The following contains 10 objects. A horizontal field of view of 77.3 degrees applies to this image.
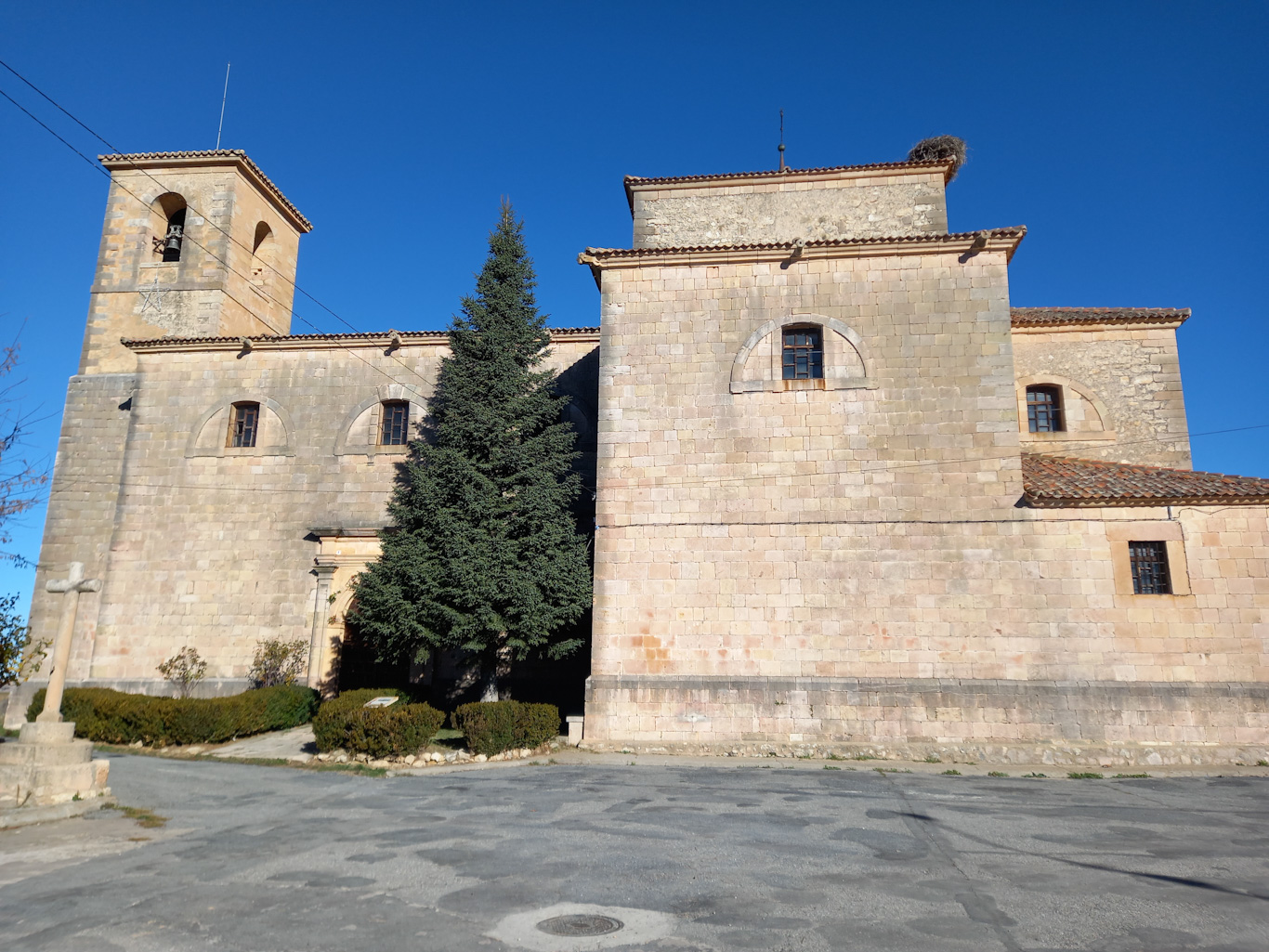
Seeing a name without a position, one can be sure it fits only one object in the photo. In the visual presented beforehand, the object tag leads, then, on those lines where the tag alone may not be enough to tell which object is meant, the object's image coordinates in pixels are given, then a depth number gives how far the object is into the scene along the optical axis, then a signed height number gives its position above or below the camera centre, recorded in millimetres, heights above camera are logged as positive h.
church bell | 23047 +11136
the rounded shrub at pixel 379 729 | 13125 -1462
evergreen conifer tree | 14812 +2510
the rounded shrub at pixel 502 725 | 13516 -1420
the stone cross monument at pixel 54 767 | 8438 -1437
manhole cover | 5020 -1789
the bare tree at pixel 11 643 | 10078 -106
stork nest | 20453 +12753
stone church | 13586 +2733
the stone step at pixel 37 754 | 8703 -1297
